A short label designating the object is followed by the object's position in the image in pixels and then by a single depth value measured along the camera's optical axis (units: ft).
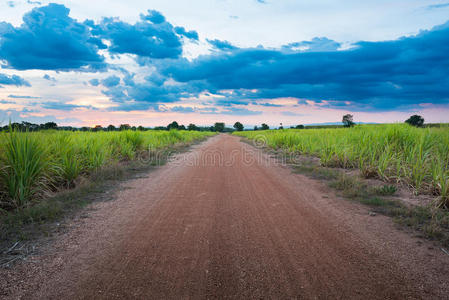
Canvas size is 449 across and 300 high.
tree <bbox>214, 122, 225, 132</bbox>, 439.84
